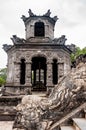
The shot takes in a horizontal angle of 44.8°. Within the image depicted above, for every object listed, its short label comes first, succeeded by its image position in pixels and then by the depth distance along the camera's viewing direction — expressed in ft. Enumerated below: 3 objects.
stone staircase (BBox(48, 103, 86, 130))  5.57
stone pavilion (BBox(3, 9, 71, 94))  22.13
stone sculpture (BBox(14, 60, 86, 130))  6.14
